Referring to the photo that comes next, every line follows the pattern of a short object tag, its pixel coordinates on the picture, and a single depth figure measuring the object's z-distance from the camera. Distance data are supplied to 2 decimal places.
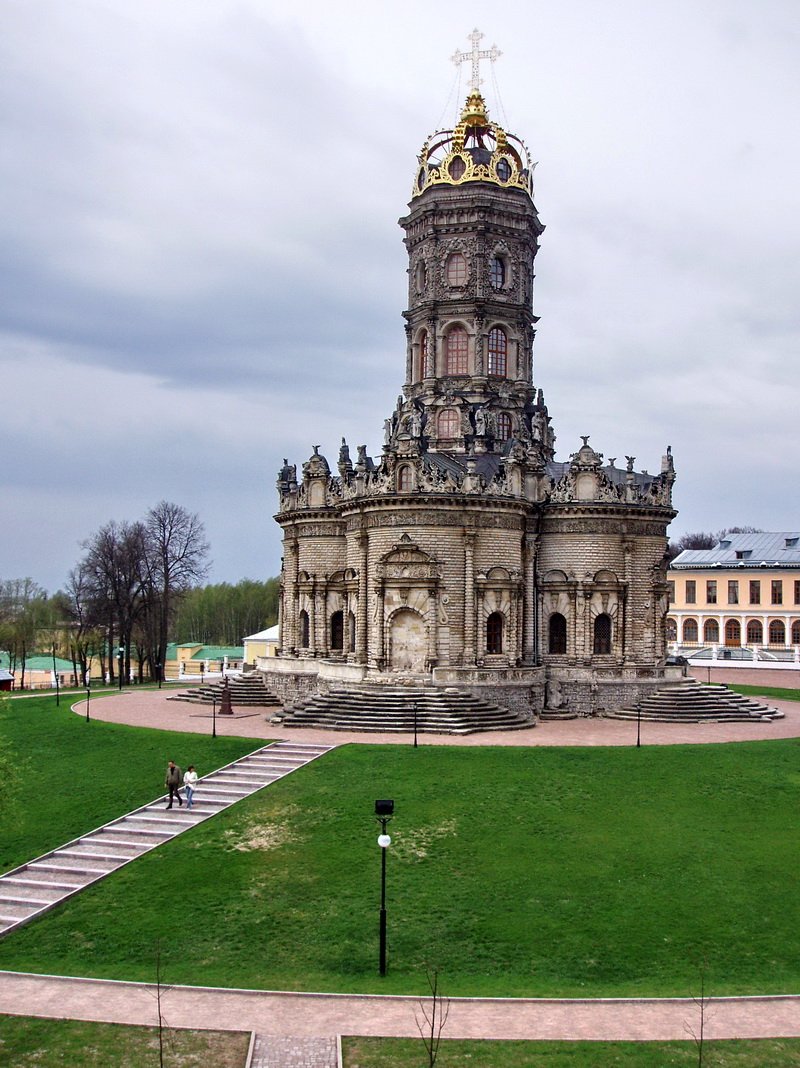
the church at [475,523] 43.44
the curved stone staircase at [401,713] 39.53
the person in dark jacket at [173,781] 28.84
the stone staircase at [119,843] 23.05
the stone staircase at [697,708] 44.69
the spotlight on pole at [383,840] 18.83
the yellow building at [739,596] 77.12
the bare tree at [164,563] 70.62
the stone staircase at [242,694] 49.59
